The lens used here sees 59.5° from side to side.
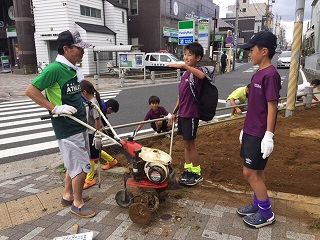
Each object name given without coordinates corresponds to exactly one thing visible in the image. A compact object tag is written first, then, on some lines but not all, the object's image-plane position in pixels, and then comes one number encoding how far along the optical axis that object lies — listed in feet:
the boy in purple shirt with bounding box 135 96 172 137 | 18.61
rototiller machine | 9.44
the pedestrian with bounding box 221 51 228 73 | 80.28
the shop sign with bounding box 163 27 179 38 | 112.47
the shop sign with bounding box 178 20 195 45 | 72.84
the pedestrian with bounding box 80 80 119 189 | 12.42
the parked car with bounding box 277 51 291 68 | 87.20
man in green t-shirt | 9.11
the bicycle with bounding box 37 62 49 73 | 79.71
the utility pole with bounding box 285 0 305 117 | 22.70
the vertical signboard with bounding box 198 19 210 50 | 77.66
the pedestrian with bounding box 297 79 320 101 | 27.58
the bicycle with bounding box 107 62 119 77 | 74.04
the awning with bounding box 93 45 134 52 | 70.33
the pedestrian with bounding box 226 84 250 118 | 23.61
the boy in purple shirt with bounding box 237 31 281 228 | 8.37
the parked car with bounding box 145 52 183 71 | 71.96
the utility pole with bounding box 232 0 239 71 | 84.07
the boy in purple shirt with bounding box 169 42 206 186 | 11.09
